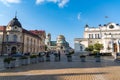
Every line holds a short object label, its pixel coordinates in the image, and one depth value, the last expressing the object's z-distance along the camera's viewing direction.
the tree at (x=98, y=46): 29.64
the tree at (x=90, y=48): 30.85
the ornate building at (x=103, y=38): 30.03
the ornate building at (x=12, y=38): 26.53
